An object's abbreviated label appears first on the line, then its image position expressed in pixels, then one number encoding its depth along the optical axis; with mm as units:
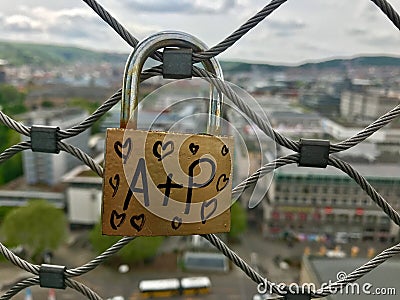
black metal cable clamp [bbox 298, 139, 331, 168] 352
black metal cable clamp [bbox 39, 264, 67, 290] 402
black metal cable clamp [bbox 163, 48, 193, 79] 331
